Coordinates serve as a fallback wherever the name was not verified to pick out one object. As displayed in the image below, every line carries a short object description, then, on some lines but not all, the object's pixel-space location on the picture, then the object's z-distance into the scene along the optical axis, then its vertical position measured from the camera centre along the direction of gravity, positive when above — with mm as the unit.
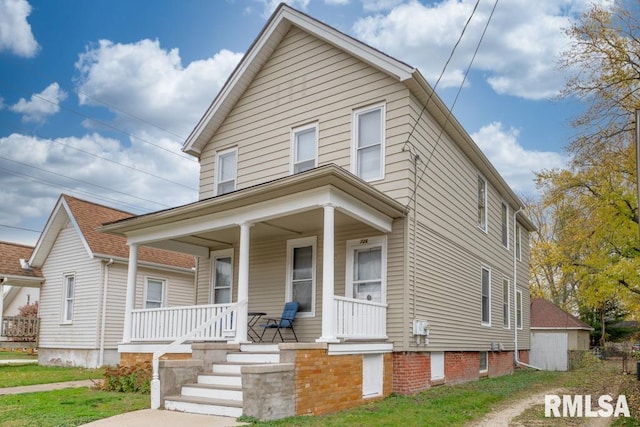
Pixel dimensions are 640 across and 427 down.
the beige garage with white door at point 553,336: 24906 -1826
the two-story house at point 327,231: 9594 +1320
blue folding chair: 11992 -617
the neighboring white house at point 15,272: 20312 +449
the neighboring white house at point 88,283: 19188 +133
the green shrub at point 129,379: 11250 -1837
